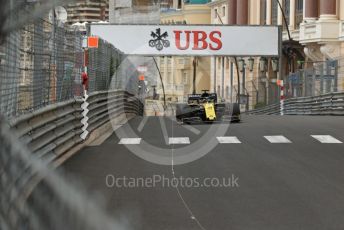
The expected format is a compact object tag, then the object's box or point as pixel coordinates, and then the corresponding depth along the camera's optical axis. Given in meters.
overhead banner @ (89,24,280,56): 44.31
